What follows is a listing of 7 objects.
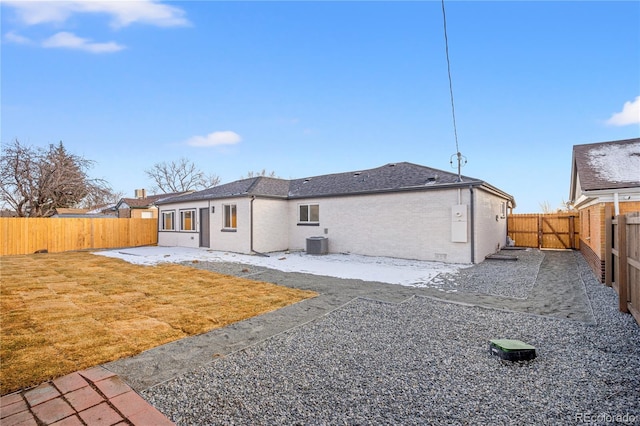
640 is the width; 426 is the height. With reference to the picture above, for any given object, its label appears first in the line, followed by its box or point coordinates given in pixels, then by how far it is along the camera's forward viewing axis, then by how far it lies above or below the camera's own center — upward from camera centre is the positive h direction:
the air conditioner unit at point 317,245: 13.62 -1.46
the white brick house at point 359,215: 10.93 -0.09
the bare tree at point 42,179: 18.00 +2.27
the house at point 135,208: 28.47 +0.60
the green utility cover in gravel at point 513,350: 3.31 -1.54
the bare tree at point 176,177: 40.72 +4.97
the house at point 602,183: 7.95 +0.72
